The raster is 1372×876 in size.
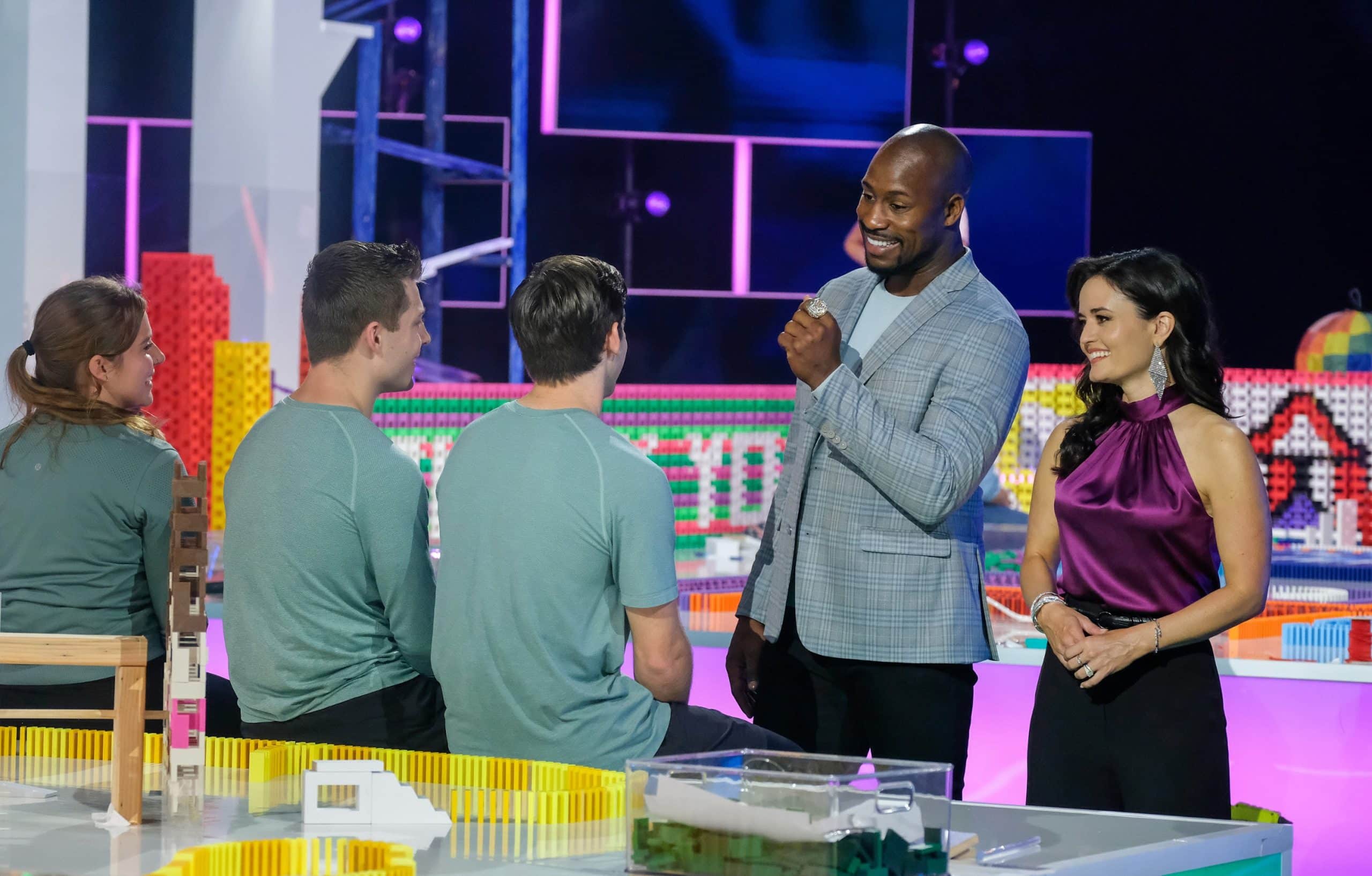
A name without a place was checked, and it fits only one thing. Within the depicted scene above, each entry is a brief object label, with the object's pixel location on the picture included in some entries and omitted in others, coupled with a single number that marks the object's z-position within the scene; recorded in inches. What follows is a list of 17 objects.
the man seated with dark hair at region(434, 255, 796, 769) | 75.0
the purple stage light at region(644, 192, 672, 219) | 327.0
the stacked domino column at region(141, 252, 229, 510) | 212.2
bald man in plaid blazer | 90.1
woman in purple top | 86.2
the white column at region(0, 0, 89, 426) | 197.5
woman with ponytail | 93.5
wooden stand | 61.3
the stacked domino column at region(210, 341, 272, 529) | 212.5
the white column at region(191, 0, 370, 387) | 217.5
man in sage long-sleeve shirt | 81.9
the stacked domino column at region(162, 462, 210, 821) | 65.6
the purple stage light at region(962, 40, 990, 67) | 327.0
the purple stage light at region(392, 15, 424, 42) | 313.1
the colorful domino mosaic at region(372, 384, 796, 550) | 216.4
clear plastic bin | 50.4
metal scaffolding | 297.7
